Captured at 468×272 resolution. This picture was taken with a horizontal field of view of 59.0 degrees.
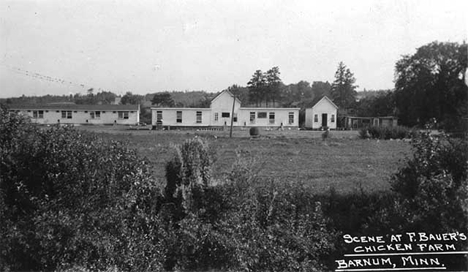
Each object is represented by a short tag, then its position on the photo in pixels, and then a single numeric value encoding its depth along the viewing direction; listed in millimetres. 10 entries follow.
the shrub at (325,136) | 26875
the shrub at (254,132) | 30078
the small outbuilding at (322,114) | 47875
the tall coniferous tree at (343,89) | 75750
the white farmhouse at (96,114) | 49594
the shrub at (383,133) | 29031
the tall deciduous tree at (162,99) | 57269
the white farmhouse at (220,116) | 44344
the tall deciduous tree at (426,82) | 39000
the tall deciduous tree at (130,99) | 67875
